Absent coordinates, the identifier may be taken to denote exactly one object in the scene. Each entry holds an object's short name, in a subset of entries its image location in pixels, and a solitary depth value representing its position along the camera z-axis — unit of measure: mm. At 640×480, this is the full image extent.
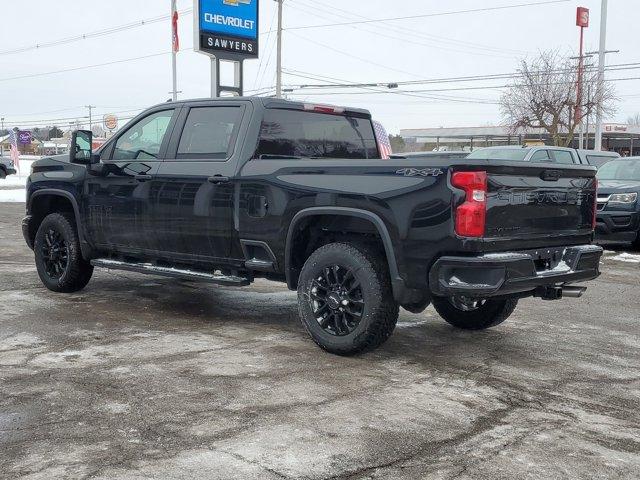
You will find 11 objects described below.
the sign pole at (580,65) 41500
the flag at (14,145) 43931
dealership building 53562
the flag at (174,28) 37781
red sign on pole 44031
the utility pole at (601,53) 36812
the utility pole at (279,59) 40438
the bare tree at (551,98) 42375
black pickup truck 4832
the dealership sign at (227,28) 18156
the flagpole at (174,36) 37781
